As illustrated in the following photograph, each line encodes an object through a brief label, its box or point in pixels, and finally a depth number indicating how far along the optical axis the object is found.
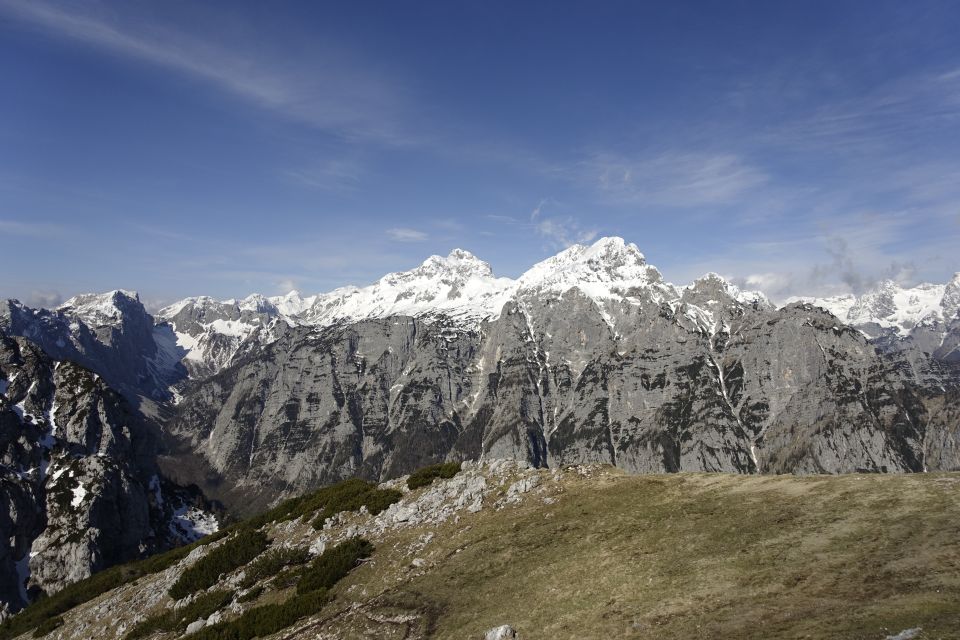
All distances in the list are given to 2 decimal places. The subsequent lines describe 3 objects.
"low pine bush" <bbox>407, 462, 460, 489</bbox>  49.33
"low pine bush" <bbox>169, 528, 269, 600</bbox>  38.94
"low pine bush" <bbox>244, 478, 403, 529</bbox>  46.19
